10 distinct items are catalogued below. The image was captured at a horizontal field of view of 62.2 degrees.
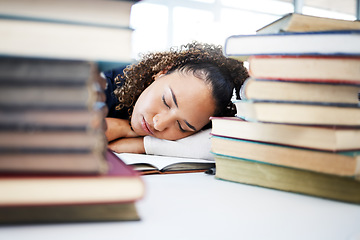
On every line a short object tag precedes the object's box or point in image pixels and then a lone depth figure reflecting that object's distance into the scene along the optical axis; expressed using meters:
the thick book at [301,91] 0.43
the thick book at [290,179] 0.43
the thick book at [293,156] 0.41
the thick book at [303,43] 0.41
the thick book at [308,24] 0.46
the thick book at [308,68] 0.41
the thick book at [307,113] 0.43
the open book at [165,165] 0.62
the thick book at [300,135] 0.42
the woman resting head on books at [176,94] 1.01
